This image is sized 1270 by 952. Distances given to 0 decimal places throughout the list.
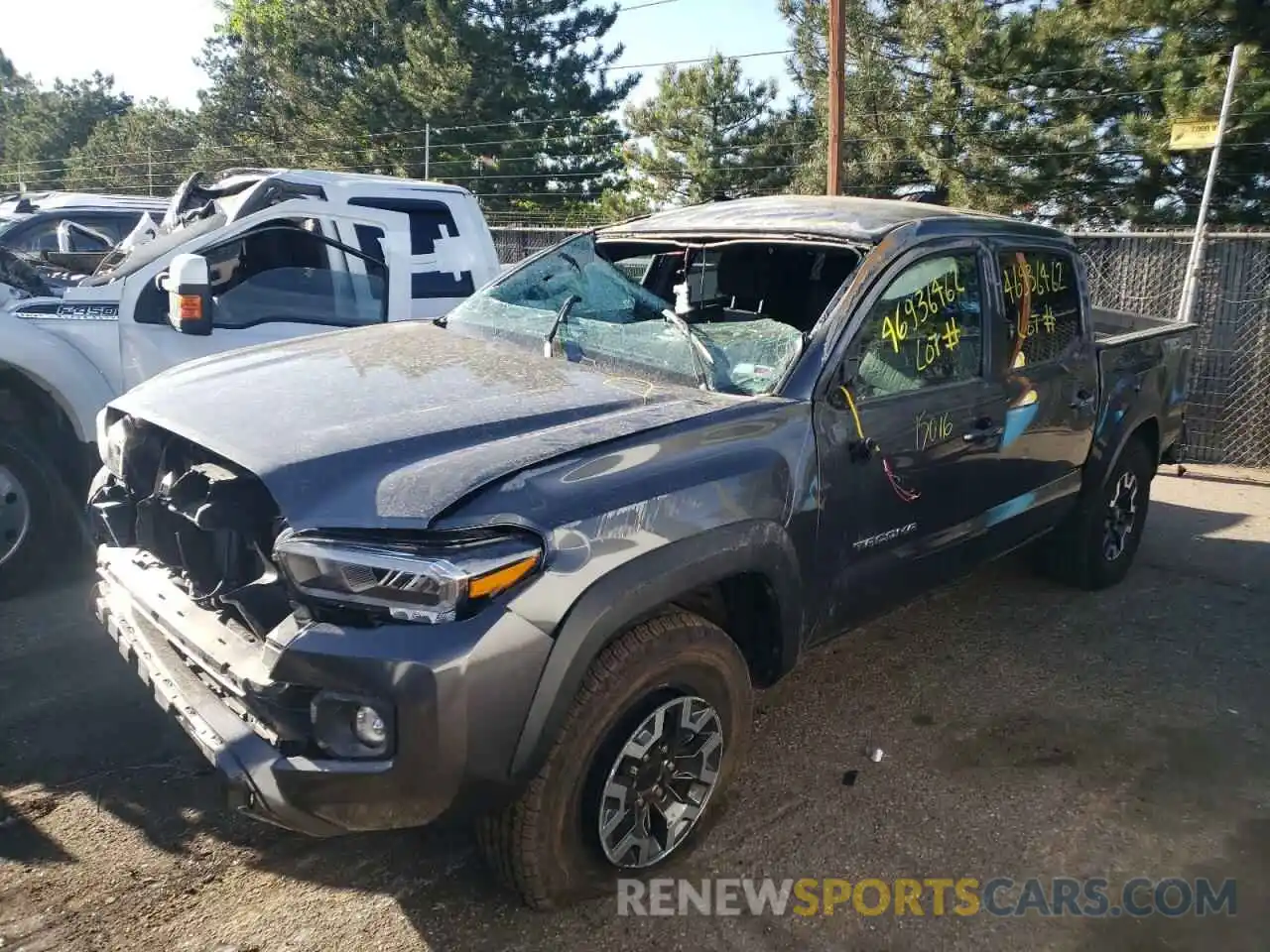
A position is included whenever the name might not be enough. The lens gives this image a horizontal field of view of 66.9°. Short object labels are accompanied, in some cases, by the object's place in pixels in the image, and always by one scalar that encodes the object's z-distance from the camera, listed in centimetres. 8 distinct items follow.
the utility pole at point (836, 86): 1238
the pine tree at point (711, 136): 2312
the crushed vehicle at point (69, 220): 791
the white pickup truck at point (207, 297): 467
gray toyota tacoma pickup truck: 222
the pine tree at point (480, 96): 2553
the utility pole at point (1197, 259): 867
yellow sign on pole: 922
